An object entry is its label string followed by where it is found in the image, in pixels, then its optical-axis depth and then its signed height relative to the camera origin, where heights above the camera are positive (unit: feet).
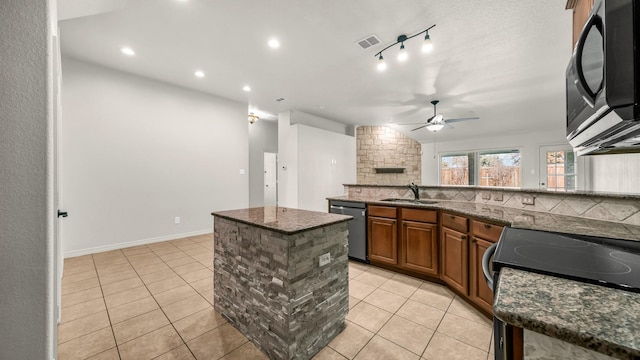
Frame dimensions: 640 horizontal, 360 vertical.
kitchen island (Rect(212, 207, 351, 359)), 4.69 -2.19
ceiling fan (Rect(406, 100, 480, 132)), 15.47 +3.62
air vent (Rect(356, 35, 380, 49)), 9.27 +5.52
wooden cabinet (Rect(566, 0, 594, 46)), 4.07 +3.12
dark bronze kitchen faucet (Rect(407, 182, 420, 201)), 10.52 -0.57
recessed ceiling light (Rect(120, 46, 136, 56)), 10.32 +5.73
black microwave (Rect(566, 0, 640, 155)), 2.06 +1.03
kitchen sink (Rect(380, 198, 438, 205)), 10.22 -1.02
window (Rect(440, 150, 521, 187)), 23.68 +1.03
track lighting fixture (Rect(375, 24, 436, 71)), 8.73 +5.30
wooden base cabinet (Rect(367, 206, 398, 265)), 9.39 -2.29
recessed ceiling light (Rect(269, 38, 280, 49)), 9.58 +5.61
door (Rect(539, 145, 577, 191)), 20.64 +0.89
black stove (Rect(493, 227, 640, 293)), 2.34 -0.98
